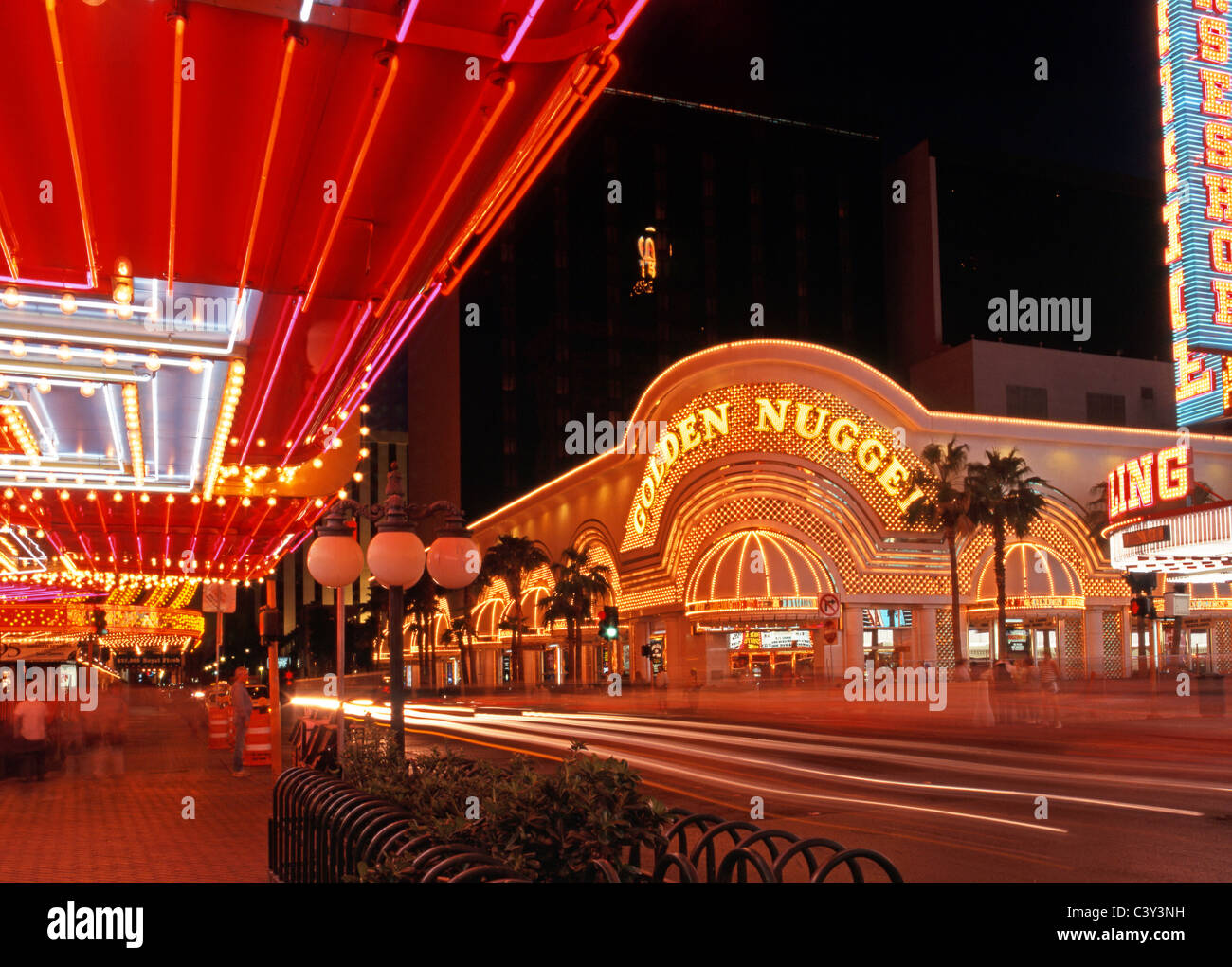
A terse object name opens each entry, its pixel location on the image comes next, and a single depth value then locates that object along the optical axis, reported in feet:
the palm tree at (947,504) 163.73
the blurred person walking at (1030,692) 93.76
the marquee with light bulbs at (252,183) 17.03
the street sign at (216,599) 73.97
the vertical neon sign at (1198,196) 83.35
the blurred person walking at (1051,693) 91.86
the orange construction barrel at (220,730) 82.53
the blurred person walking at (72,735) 77.66
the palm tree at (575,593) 219.61
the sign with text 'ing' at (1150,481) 104.12
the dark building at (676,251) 297.74
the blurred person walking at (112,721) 76.38
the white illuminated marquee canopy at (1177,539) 100.58
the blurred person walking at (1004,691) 94.58
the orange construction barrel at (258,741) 66.54
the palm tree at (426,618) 307.99
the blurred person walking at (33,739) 62.54
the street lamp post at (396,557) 30.22
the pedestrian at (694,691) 130.21
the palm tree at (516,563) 249.96
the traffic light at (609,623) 119.85
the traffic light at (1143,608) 91.04
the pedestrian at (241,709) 64.39
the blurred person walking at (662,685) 132.16
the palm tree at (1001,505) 161.58
